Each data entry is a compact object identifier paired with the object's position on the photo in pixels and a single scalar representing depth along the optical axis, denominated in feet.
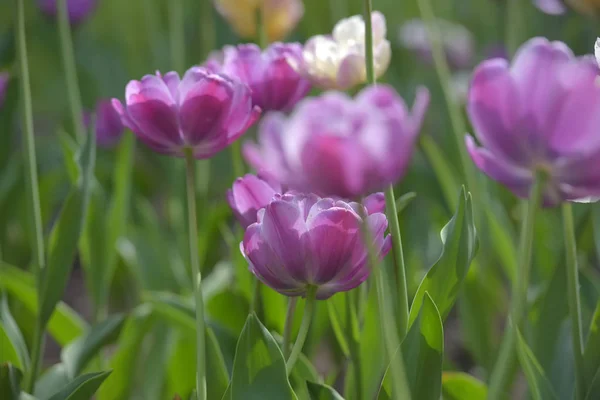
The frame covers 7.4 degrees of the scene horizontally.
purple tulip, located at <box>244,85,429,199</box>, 7.14
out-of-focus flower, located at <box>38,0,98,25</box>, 15.69
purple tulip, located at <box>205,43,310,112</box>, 7.80
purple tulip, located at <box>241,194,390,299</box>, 7.43
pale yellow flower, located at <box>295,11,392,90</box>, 7.75
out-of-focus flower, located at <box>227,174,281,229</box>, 7.59
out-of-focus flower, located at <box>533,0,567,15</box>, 8.27
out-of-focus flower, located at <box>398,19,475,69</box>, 17.60
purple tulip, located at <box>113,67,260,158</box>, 7.55
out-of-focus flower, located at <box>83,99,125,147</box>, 12.48
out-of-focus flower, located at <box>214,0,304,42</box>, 8.55
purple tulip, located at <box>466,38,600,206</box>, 7.23
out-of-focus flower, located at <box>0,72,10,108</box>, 10.47
